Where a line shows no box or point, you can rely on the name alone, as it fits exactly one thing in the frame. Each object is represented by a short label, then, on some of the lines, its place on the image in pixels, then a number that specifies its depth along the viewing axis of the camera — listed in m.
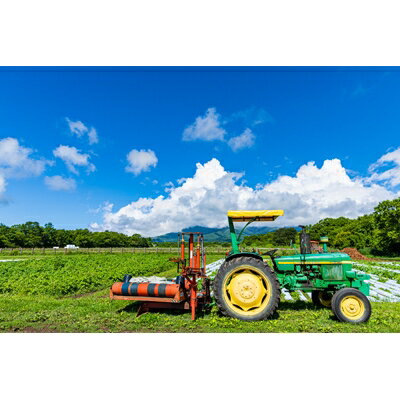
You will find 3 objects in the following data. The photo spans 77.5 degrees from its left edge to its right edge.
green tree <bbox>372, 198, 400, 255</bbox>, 27.31
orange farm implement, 4.98
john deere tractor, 4.70
